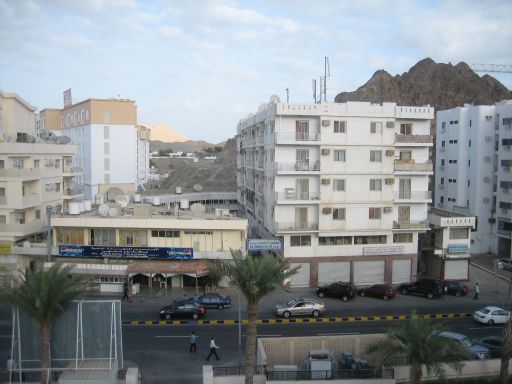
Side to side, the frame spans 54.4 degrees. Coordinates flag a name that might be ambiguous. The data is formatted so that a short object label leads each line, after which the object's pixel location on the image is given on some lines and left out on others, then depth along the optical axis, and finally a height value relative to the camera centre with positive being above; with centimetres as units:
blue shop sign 3528 -609
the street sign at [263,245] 3481 -542
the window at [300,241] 3719 -548
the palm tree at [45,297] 1723 -458
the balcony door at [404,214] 3871 -352
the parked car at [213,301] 3196 -858
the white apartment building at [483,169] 4850 +1
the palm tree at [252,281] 1825 -416
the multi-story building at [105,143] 6944 +334
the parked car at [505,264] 4303 -825
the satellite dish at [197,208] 4012 -331
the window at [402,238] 3875 -539
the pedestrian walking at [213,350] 2334 -861
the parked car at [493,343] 2273 -829
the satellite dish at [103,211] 3641 -327
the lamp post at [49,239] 3244 -500
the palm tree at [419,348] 1753 -644
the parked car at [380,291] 3431 -852
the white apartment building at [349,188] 3691 -148
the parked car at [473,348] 2210 -817
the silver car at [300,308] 3041 -860
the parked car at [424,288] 3481 -845
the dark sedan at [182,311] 2945 -852
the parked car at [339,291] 3416 -847
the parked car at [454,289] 3541 -850
